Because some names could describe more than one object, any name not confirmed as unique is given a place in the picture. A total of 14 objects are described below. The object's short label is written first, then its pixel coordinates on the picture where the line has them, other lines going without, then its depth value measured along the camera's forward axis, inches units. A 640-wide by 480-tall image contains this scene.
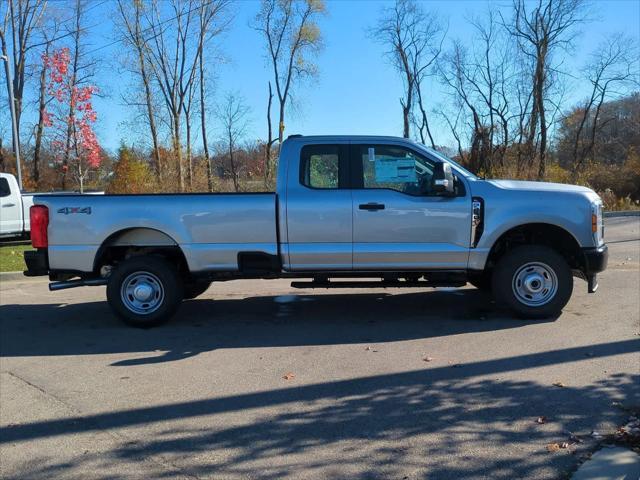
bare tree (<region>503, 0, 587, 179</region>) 1450.5
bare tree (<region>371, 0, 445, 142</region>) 1882.4
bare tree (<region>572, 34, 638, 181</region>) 1577.3
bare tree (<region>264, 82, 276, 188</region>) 1079.7
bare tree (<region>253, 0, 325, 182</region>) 1743.4
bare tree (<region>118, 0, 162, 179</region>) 1496.1
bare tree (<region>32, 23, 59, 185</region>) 1438.2
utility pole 901.3
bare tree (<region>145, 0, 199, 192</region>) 1558.8
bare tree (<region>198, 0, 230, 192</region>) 1525.6
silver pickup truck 250.5
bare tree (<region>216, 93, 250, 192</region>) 1624.9
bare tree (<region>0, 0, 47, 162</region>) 1441.9
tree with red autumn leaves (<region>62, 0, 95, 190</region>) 1348.4
